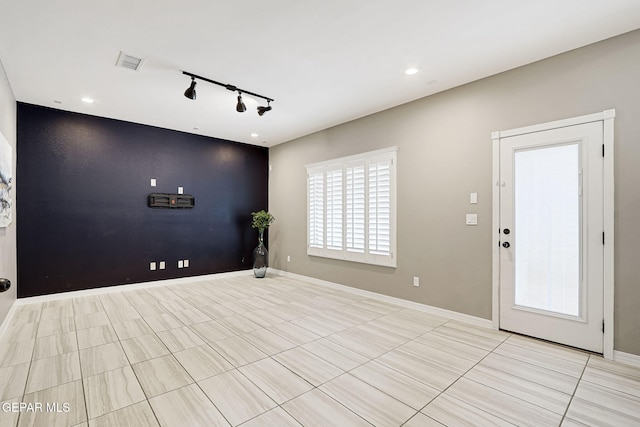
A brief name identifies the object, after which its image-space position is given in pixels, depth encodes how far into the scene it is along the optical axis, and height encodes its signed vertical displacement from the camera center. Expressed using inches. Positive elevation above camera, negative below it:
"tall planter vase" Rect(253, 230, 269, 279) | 236.5 -38.5
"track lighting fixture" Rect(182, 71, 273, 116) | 128.6 +61.2
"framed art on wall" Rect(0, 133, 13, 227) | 113.7 +13.3
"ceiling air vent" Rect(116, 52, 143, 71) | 116.8 +63.0
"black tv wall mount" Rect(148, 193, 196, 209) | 206.5 +10.1
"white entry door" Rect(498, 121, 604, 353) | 106.6 -7.8
